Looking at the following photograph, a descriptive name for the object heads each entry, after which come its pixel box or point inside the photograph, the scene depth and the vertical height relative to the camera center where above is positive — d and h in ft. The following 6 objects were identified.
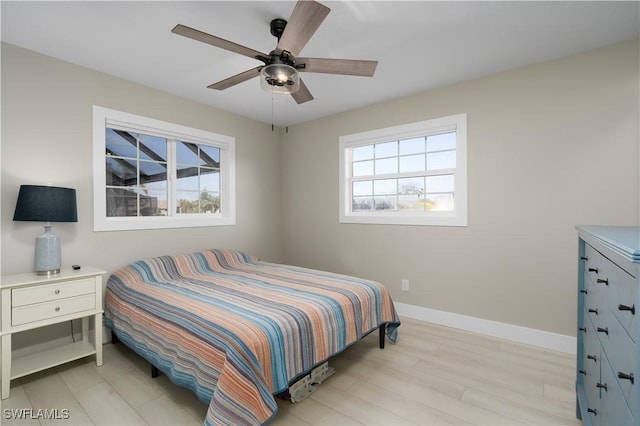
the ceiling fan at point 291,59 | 4.91 +3.02
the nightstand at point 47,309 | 6.33 -2.21
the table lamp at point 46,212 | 6.95 +0.00
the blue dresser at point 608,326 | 2.66 -1.39
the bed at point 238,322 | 5.00 -2.33
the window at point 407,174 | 10.12 +1.34
